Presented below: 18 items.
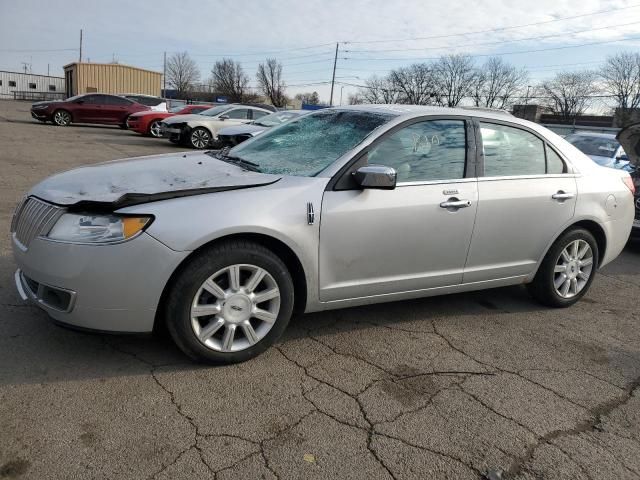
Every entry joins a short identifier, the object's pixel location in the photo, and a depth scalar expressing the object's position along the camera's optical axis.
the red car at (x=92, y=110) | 21.27
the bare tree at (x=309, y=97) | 97.88
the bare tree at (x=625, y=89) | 63.38
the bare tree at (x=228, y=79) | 89.75
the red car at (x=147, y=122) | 18.83
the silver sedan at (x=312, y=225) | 2.79
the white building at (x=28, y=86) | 66.56
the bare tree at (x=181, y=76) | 96.54
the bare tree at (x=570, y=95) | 69.88
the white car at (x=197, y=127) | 15.54
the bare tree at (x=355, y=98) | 80.69
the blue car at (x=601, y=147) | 9.21
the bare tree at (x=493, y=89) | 75.56
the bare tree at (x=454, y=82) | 78.56
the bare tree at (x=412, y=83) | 78.88
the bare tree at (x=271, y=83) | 87.45
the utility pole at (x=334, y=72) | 65.12
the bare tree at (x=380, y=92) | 79.81
